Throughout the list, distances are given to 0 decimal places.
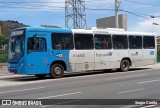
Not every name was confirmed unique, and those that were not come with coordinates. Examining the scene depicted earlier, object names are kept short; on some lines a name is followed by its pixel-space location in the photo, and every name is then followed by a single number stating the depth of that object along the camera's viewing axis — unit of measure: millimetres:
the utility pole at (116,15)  39094
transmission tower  53412
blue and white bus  22281
